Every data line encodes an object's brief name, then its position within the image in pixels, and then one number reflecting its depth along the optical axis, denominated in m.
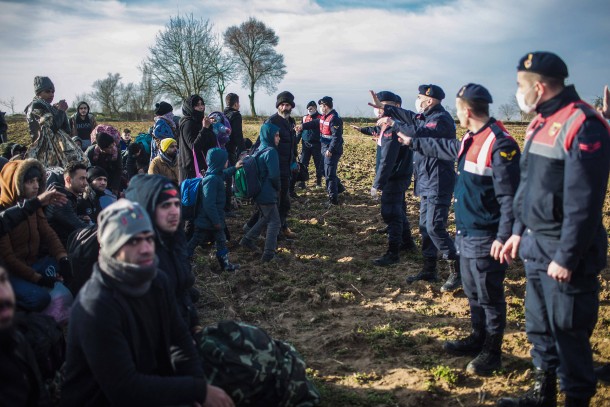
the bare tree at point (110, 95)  41.28
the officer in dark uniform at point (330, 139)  10.47
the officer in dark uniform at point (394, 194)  6.88
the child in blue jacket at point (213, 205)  6.49
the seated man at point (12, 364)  2.42
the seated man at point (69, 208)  5.07
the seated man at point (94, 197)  5.57
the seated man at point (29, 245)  4.22
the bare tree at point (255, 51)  42.12
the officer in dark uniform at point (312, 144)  11.66
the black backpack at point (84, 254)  4.05
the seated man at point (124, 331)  2.57
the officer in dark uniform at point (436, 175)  5.56
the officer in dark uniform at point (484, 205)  3.96
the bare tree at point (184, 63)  34.28
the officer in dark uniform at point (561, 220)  2.98
